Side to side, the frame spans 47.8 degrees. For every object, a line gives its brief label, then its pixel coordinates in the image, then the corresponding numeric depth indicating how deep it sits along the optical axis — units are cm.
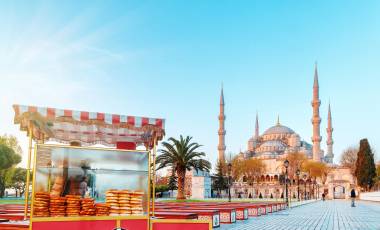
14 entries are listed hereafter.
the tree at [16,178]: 6710
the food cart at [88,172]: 707
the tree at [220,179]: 8281
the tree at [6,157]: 5425
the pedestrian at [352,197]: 3728
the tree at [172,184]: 7165
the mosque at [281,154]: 9459
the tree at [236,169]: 9319
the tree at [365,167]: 6631
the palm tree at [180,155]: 3919
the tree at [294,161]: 9392
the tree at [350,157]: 8421
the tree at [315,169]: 9281
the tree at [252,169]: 9788
